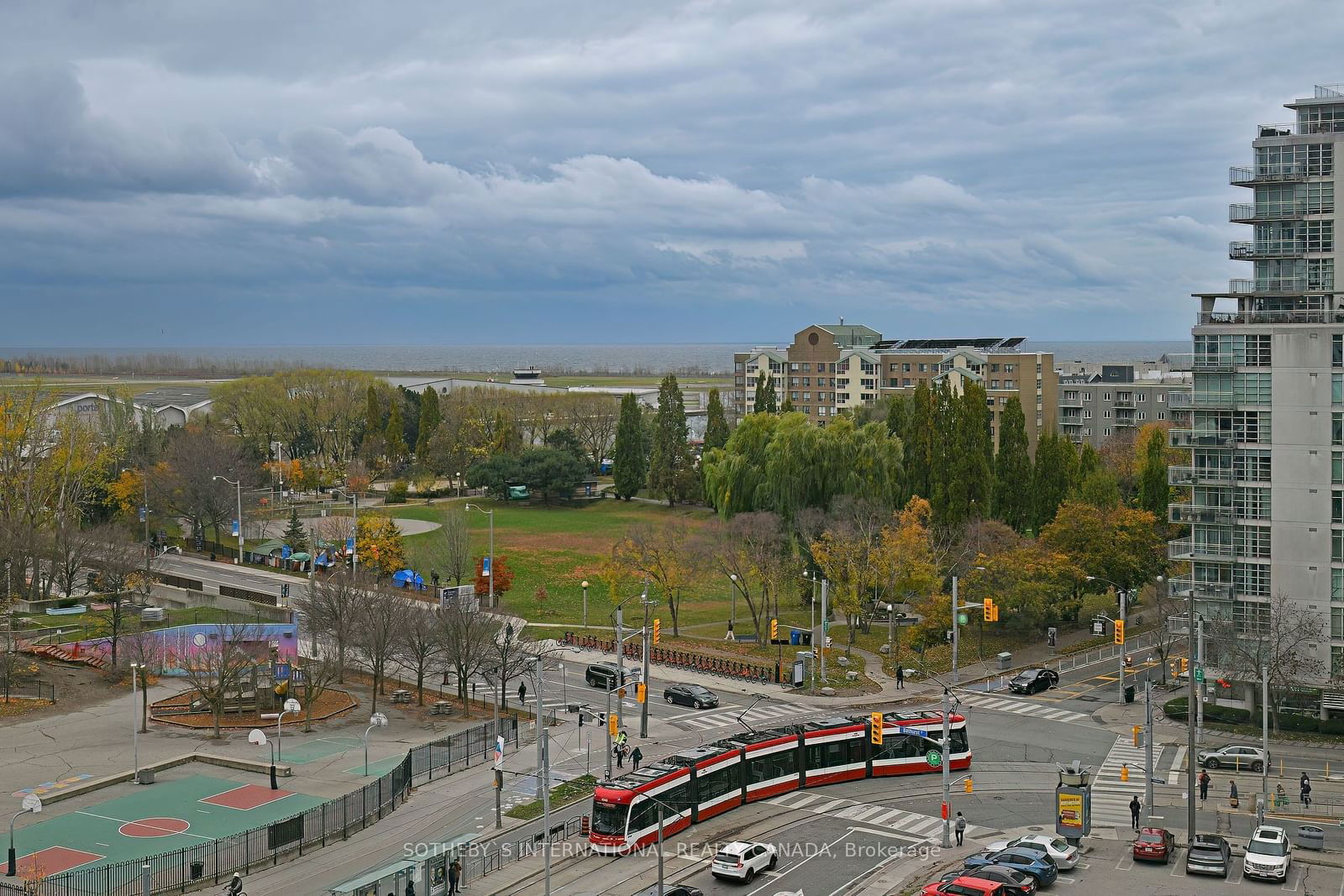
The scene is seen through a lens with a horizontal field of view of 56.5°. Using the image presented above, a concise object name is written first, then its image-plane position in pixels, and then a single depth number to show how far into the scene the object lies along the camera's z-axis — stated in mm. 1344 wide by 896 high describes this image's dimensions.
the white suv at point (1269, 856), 38875
